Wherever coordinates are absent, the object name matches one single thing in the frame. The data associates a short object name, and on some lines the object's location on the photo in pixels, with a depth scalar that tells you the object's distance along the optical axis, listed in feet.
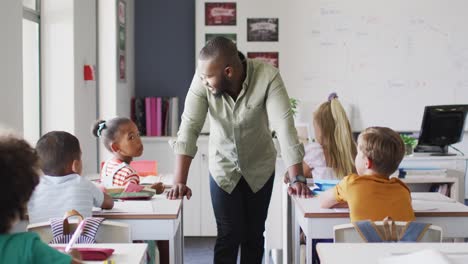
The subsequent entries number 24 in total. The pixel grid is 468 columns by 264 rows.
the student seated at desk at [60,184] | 8.92
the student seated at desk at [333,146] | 12.70
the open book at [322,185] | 11.04
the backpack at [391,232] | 8.08
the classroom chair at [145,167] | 14.12
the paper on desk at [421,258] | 6.05
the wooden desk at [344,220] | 9.41
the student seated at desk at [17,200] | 4.97
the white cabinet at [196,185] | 18.89
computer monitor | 17.34
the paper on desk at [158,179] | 12.60
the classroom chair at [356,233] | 8.12
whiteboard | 19.81
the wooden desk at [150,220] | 9.36
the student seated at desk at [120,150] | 11.50
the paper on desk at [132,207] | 9.62
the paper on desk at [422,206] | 9.69
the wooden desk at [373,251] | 6.57
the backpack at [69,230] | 7.77
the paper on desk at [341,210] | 9.48
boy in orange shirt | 8.96
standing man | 9.92
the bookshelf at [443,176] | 16.07
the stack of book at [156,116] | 19.33
